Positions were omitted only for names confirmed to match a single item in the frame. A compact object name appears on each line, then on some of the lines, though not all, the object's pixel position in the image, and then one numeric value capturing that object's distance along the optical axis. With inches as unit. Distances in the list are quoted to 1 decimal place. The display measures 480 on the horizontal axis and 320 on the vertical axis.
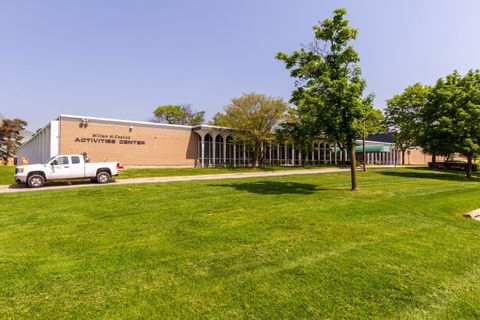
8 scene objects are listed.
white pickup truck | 607.6
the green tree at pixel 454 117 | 892.0
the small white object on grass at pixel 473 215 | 344.9
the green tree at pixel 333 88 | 480.1
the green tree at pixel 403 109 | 1598.2
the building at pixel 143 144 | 1041.5
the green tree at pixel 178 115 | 2645.2
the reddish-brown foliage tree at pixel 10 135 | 2532.0
